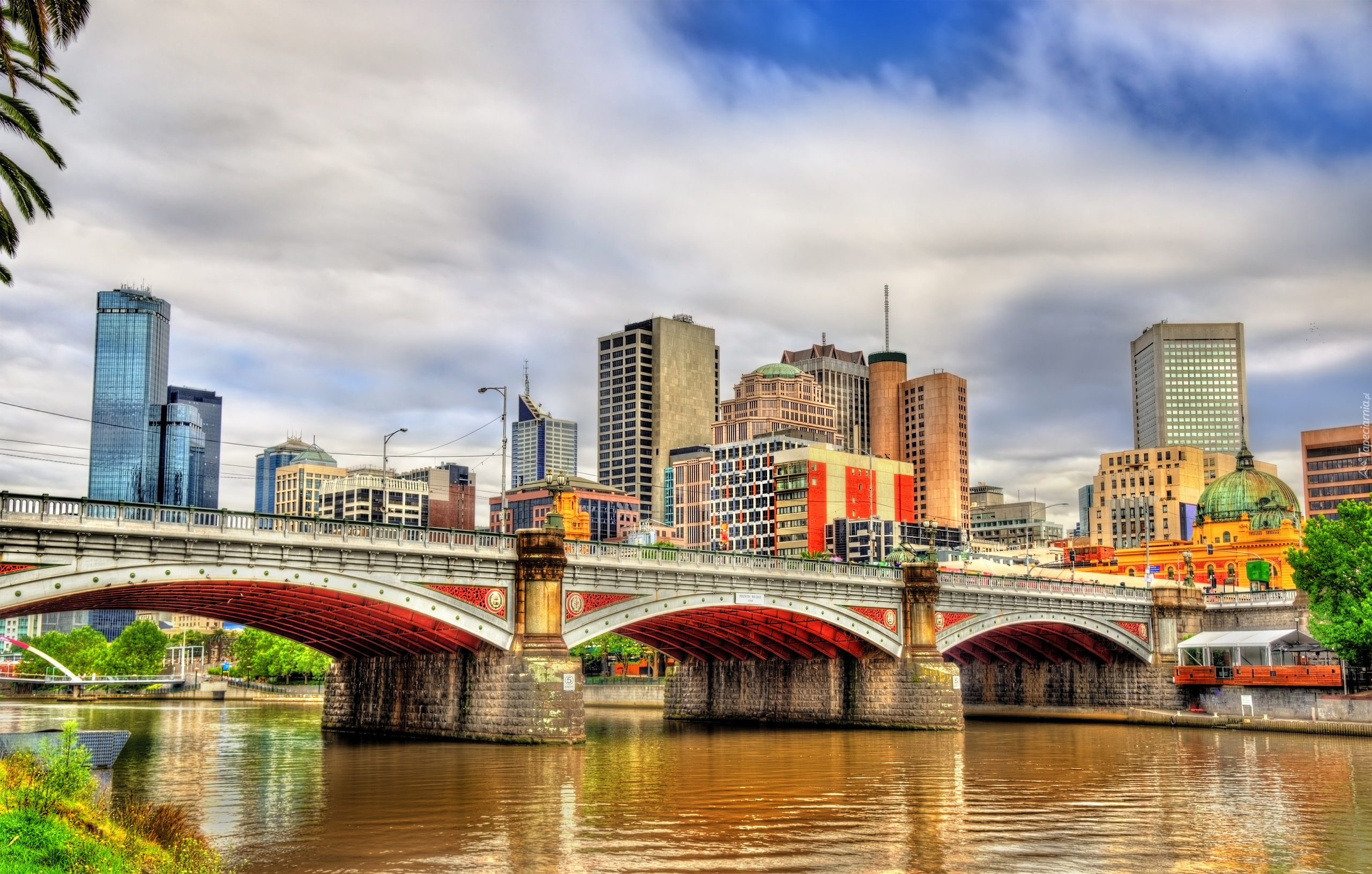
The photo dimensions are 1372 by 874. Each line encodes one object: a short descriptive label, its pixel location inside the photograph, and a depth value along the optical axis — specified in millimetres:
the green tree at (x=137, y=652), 185875
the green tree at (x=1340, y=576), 80188
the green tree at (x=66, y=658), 183375
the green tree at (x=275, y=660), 150000
